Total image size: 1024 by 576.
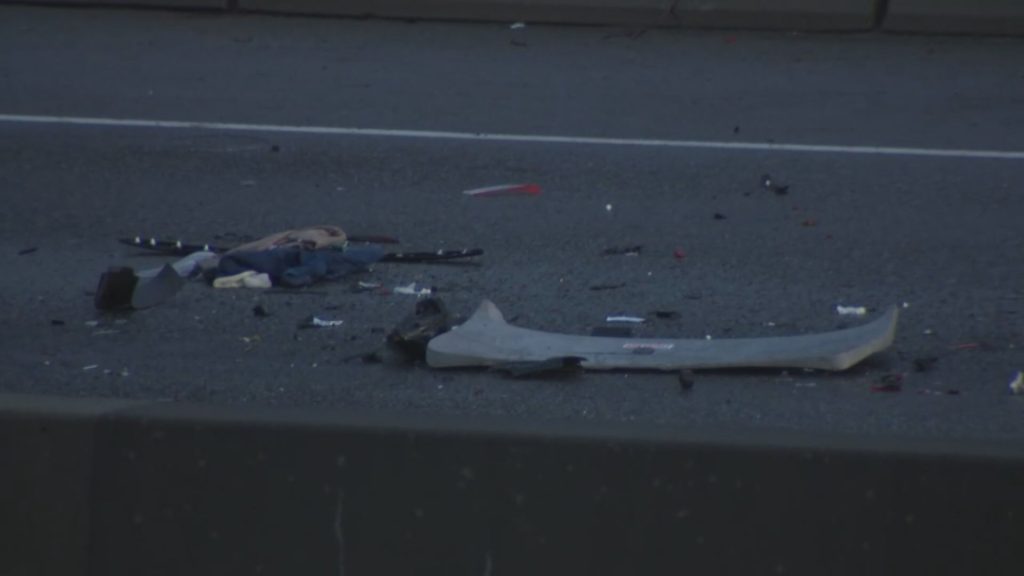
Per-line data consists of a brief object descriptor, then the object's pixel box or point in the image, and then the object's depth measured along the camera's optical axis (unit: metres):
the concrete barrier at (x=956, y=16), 25.08
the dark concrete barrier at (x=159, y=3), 26.98
